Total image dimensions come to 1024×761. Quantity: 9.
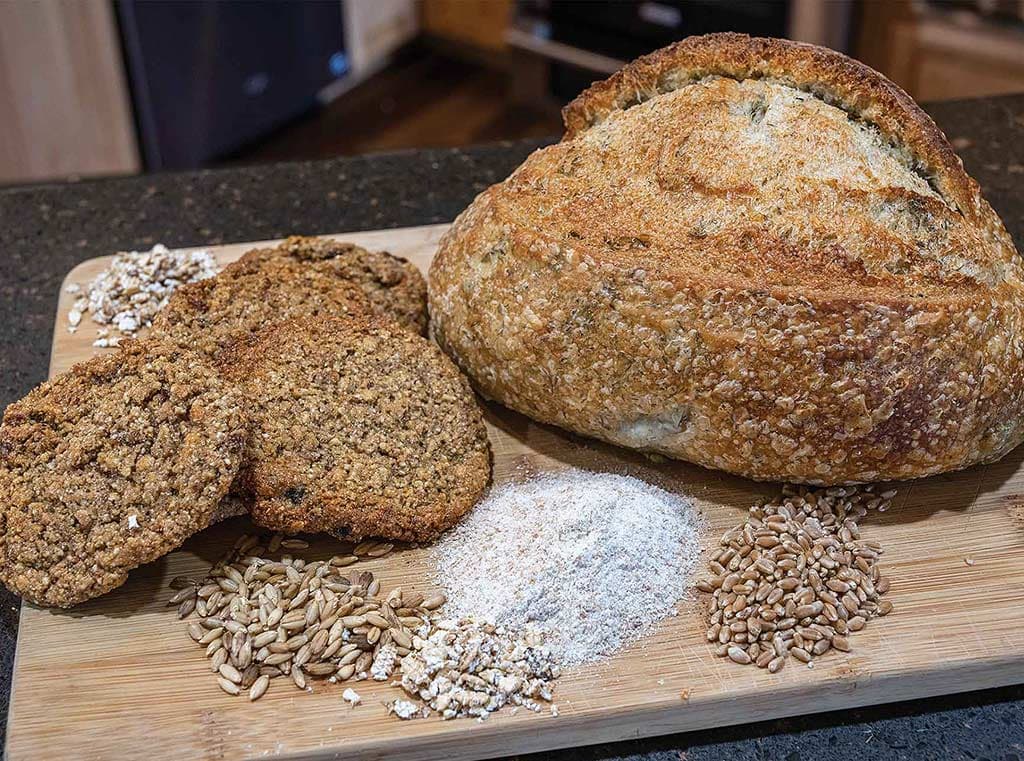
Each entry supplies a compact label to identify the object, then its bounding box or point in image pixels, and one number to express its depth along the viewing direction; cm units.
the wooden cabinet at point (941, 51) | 80
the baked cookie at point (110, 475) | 31
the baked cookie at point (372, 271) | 42
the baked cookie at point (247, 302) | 38
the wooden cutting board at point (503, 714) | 29
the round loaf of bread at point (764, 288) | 34
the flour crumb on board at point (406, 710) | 29
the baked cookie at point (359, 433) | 33
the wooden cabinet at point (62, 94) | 75
